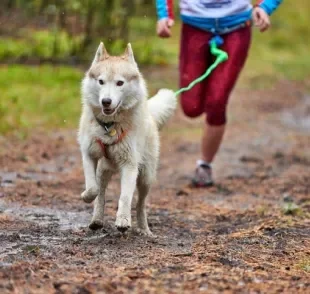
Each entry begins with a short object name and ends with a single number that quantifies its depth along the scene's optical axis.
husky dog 9.82
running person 13.87
